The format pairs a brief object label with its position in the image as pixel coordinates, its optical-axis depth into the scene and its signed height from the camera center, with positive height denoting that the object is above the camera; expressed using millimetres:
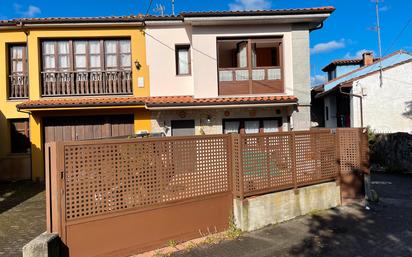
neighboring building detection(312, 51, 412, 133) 18781 +1492
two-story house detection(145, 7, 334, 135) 13148 +2193
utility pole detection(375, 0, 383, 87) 18781 +2914
